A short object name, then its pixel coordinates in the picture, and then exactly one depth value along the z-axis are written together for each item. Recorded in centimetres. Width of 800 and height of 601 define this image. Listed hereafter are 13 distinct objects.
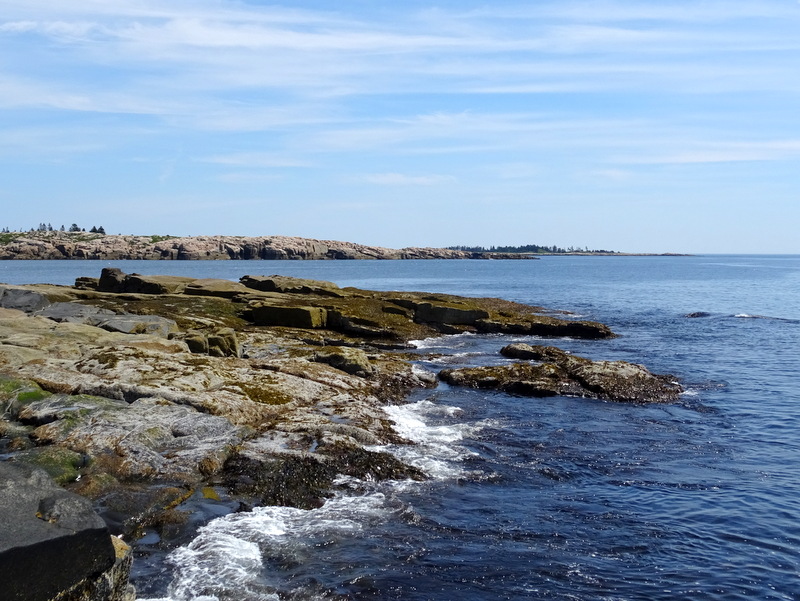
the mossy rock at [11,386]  1855
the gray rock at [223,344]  2914
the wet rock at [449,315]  4853
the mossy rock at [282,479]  1572
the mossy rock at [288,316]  4169
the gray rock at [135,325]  2952
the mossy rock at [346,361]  2934
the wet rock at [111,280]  5100
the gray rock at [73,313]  3058
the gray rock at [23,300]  3566
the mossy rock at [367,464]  1764
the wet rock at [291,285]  5450
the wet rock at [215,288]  4975
